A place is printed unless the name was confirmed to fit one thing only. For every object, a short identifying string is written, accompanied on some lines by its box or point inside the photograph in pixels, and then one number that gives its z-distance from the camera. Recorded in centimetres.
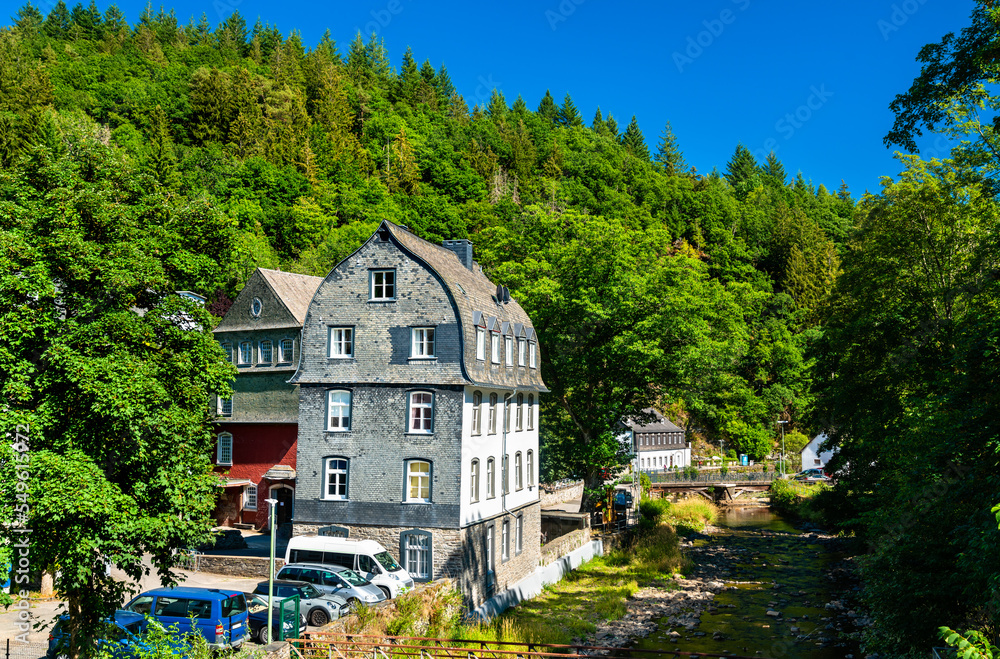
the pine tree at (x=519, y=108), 14338
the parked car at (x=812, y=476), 7638
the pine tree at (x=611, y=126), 15890
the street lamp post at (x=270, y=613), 1861
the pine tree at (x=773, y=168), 14988
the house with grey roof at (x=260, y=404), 3919
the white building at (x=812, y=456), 8381
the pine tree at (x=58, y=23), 12791
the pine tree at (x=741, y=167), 14825
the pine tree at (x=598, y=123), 15492
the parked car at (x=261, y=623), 2047
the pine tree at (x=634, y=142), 14362
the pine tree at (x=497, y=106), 13538
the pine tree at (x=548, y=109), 15750
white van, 2500
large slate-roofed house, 2822
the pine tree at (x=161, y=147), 6393
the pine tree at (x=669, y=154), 14112
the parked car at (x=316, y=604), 2227
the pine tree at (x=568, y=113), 15862
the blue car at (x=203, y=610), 1925
